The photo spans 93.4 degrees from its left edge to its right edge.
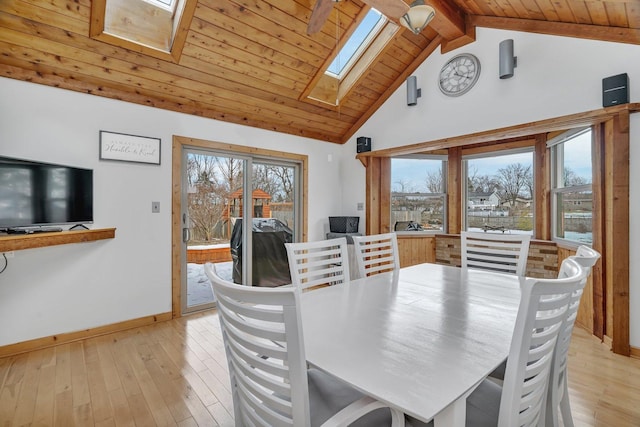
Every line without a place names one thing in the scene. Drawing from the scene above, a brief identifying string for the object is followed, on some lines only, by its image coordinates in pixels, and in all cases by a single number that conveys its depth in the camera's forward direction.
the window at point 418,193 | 4.84
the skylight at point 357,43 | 3.71
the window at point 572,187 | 3.21
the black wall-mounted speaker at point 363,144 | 4.65
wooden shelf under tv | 2.02
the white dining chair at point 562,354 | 1.17
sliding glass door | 3.63
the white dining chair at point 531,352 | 0.86
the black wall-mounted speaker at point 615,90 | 2.52
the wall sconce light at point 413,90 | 4.09
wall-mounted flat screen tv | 2.28
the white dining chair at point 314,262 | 1.97
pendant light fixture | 1.97
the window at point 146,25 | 2.57
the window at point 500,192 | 4.20
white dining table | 0.86
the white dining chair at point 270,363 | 0.80
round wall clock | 3.59
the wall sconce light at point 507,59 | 3.20
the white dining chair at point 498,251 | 2.34
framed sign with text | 2.94
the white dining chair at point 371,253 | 2.41
